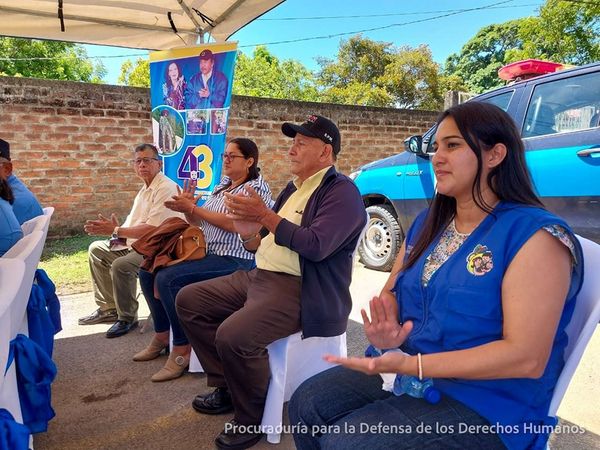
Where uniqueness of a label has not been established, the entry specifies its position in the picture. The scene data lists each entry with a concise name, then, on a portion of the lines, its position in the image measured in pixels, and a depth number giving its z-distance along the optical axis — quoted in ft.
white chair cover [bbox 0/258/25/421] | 4.36
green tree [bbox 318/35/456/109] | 74.02
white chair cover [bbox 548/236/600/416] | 4.09
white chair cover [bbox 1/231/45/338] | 5.71
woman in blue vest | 3.84
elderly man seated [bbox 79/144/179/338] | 11.05
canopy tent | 13.02
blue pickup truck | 10.84
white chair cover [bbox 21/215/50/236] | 7.95
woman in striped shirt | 9.25
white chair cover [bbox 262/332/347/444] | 7.20
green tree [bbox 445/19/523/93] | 108.29
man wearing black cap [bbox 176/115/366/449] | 6.84
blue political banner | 13.94
